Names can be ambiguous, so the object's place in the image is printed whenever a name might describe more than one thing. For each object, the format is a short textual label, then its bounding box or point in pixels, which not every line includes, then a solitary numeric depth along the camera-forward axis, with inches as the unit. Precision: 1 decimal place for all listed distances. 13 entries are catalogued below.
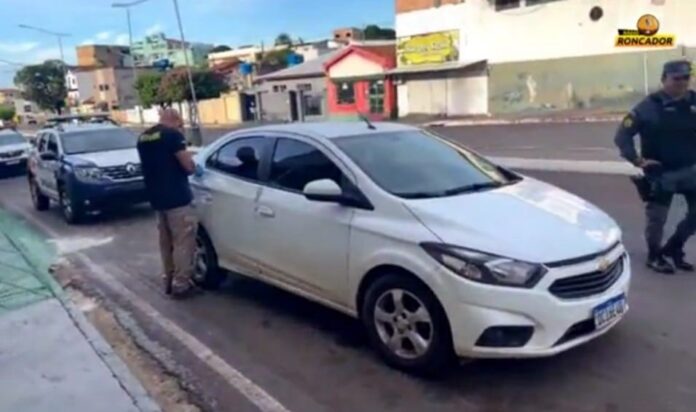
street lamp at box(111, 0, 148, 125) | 2055.6
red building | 1541.6
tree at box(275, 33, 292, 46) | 3300.9
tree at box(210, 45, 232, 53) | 3831.2
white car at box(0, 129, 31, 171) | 747.4
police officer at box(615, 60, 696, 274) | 210.8
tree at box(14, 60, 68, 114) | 3157.0
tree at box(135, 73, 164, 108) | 1834.0
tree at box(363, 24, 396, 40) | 2775.6
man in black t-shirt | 221.5
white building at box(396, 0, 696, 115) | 1104.2
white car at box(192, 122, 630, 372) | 137.9
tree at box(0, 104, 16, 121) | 2815.5
